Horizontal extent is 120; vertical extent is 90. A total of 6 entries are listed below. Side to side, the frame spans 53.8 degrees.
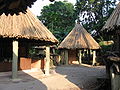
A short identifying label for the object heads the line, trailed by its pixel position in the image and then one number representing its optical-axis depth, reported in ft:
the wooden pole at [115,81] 17.34
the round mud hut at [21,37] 23.91
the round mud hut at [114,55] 17.19
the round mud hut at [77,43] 45.45
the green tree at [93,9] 67.47
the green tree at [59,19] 65.31
